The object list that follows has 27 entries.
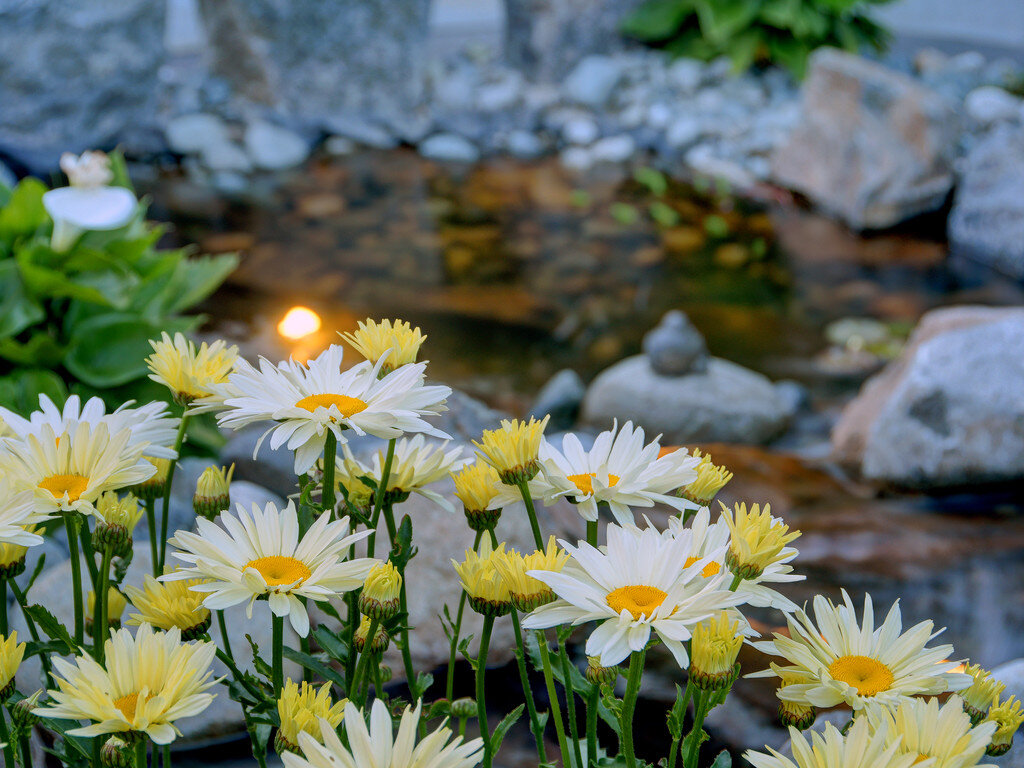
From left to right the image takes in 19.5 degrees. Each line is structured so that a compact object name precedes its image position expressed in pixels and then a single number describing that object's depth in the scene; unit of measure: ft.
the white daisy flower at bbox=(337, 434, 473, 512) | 4.03
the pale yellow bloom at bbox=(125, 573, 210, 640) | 3.87
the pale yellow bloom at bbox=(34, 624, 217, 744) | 3.62
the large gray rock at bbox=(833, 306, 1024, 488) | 9.82
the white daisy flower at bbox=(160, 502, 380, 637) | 3.72
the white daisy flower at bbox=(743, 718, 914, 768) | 3.58
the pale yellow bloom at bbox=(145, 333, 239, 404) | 3.96
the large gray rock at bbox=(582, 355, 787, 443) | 12.48
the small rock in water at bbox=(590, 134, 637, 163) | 22.90
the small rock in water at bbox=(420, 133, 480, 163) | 22.86
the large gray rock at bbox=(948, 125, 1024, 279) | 17.36
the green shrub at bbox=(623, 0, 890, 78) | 23.84
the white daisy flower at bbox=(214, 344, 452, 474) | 3.80
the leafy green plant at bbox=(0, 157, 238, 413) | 8.46
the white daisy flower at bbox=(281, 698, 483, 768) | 3.59
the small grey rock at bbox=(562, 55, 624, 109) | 24.27
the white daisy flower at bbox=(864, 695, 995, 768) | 3.60
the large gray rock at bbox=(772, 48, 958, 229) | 18.46
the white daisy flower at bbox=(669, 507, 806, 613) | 3.78
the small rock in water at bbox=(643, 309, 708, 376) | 12.56
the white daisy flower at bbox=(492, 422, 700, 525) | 3.87
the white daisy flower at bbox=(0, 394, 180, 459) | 3.92
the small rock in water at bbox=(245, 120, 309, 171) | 21.92
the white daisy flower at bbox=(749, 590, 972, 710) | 3.75
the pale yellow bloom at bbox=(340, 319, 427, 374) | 4.00
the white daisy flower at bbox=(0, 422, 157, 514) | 3.80
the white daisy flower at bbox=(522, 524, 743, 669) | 3.63
